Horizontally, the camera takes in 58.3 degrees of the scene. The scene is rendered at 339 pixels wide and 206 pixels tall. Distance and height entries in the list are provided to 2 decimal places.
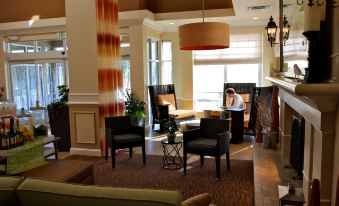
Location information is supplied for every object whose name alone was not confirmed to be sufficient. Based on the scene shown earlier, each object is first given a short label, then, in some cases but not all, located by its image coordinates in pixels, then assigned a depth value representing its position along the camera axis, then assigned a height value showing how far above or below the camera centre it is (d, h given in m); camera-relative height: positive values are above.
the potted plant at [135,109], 6.86 -0.62
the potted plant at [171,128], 4.47 -0.70
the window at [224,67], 8.40 +0.37
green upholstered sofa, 1.47 -0.57
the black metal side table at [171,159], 4.52 -1.29
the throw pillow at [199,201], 1.62 -0.66
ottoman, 2.99 -0.90
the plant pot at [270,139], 4.46 -0.88
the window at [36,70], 8.45 +0.39
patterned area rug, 3.63 -1.33
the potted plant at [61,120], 5.68 -0.69
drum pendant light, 3.66 +0.56
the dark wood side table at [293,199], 2.12 -0.84
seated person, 6.29 -0.49
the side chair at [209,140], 4.12 -0.85
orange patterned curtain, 5.20 +0.43
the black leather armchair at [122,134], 4.58 -0.83
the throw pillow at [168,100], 7.66 -0.48
